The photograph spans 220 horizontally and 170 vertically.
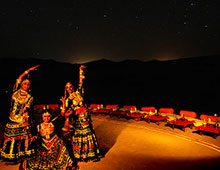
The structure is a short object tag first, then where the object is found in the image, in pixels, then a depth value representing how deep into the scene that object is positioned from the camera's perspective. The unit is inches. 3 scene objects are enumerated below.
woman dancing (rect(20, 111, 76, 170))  209.6
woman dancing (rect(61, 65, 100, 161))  241.0
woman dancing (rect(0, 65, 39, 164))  239.9
